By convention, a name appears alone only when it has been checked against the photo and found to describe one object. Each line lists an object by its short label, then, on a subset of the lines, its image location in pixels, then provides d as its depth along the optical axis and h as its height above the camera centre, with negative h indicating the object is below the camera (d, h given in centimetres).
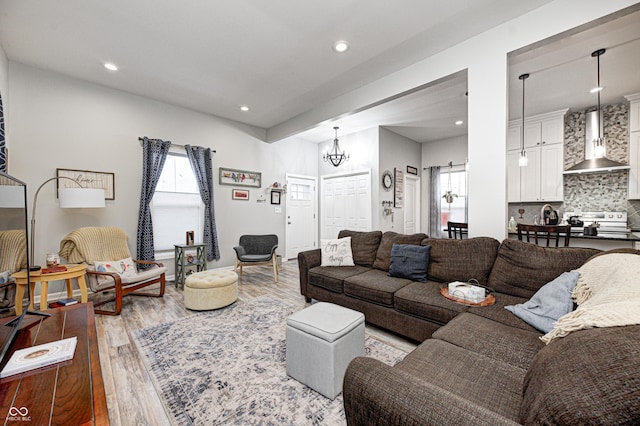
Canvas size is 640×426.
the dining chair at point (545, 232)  307 -27
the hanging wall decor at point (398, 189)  587 +49
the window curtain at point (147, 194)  396 +26
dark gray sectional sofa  62 -60
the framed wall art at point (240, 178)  494 +66
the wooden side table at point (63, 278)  251 -66
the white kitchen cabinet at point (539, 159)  461 +93
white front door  606 -10
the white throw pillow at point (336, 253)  329 -54
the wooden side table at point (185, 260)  398 -80
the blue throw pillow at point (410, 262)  263 -53
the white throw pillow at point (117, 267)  304 -70
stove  400 -18
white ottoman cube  163 -88
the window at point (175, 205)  428 +10
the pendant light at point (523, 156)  345 +81
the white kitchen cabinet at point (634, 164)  395 +70
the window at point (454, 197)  625 +32
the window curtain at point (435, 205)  656 +14
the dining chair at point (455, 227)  418 -27
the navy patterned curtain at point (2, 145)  236 +60
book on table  106 -64
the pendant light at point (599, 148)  324 +78
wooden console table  86 -67
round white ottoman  296 -93
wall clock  554 +65
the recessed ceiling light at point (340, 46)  272 +175
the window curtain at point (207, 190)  453 +37
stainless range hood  408 +78
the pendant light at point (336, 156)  546 +120
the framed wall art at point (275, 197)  570 +30
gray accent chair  480 -61
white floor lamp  297 +14
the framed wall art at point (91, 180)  344 +44
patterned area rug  151 -116
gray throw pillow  156 -59
